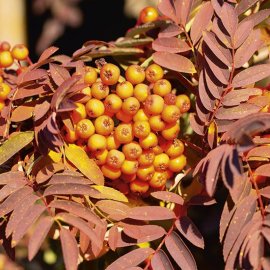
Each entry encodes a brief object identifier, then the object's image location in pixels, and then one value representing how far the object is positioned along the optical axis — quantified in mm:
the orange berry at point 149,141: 513
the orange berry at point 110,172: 521
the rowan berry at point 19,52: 564
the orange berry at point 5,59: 565
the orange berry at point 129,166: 516
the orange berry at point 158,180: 527
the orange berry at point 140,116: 513
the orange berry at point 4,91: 539
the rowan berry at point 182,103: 523
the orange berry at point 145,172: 521
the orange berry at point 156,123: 511
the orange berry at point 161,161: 522
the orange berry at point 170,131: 516
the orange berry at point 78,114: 514
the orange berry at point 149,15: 596
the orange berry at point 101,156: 518
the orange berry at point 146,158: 517
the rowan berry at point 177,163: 527
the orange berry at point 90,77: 522
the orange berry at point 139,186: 530
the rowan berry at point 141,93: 514
